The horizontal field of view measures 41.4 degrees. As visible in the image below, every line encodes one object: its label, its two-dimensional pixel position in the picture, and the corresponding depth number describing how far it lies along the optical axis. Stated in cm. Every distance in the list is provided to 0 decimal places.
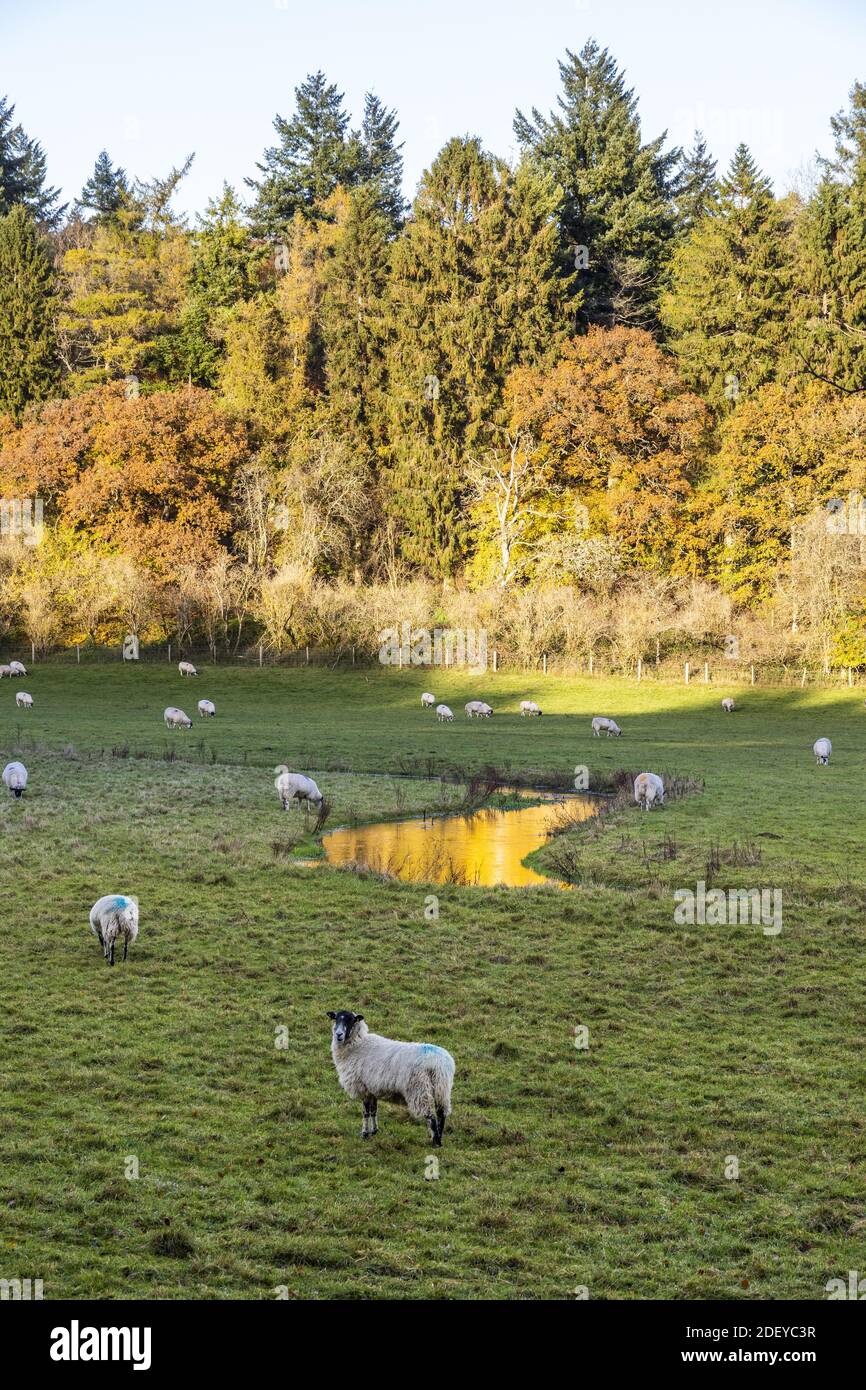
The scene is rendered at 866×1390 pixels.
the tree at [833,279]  6398
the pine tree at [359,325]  7419
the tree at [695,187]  7850
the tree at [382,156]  8738
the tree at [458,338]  7038
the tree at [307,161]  8500
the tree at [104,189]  9852
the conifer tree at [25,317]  7606
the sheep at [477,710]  4778
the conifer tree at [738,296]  6744
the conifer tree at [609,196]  7425
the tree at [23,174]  9500
